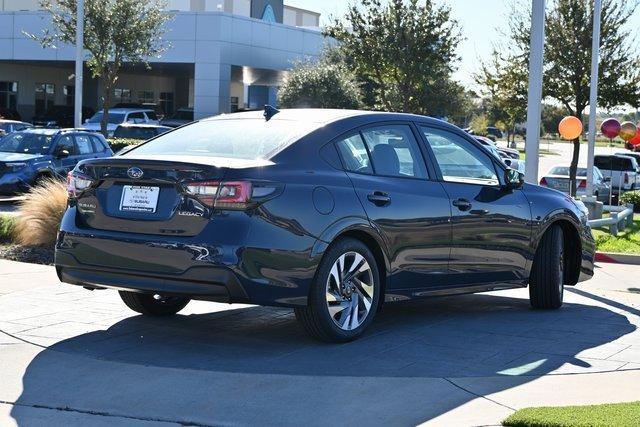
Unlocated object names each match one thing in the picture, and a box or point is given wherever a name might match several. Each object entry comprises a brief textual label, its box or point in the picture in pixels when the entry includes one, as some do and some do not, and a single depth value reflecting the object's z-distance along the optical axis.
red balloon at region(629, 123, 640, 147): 24.89
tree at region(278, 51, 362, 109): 47.34
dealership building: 49.38
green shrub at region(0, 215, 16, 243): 12.84
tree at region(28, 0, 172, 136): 37.44
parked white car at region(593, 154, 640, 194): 38.06
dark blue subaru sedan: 6.62
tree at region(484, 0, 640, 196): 29.02
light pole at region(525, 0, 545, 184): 12.70
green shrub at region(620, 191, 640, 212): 25.08
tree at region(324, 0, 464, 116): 37.97
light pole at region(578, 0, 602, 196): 20.77
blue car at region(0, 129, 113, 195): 19.52
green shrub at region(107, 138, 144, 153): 31.75
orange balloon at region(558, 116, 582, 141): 21.17
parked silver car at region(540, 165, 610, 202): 26.97
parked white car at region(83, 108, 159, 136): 40.84
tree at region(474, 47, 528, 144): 29.73
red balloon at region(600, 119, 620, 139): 23.24
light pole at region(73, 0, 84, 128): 30.75
